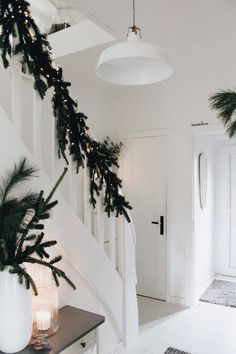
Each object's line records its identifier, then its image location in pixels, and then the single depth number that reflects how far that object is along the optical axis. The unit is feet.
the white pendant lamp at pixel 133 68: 4.70
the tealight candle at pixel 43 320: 5.65
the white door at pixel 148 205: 13.10
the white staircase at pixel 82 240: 5.95
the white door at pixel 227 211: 16.20
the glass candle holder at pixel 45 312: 5.66
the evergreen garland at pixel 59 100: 5.69
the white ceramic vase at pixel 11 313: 4.85
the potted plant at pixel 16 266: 4.86
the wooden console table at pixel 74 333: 5.38
